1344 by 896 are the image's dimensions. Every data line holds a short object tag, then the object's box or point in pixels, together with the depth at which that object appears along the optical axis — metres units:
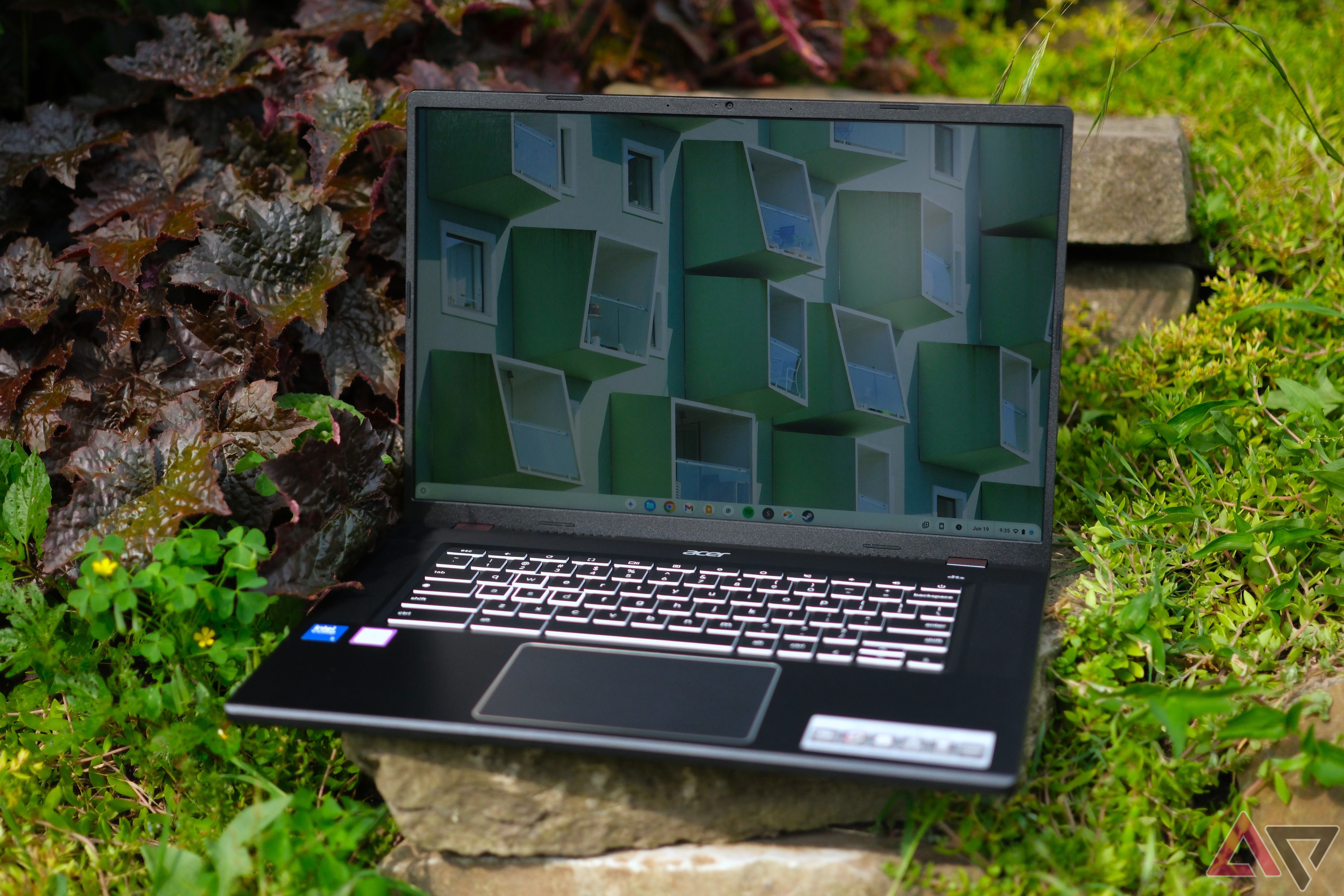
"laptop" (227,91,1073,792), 1.19
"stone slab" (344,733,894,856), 1.15
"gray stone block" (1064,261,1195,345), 2.16
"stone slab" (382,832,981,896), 1.14
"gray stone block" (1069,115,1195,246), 2.08
